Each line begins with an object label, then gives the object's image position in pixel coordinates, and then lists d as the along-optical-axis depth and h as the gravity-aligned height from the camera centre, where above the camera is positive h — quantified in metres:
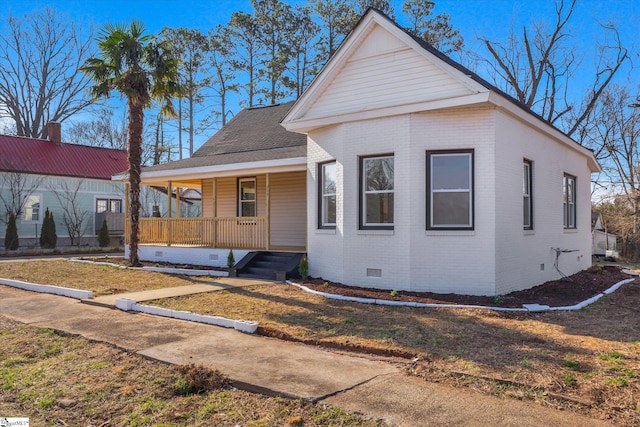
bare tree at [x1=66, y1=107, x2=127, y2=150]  40.75 +7.73
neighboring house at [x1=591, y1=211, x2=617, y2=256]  32.12 -1.27
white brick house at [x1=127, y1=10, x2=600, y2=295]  9.73 +1.09
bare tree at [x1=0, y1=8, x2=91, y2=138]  35.53 +10.77
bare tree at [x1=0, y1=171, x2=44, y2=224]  25.27 +1.67
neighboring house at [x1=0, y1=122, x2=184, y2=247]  25.81 +2.11
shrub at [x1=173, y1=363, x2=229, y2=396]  4.64 -1.56
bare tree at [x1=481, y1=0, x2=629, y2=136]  26.59 +8.86
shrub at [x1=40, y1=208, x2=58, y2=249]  25.45 -0.52
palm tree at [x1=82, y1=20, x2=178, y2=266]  14.27 +4.50
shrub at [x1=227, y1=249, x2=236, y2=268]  13.74 -1.06
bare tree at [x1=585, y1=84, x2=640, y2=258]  27.19 +4.40
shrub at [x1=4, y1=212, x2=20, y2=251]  24.05 -0.64
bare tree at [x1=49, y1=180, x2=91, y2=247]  27.53 +0.88
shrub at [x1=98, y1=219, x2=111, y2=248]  26.72 -0.77
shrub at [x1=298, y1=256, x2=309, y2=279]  11.92 -1.13
